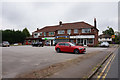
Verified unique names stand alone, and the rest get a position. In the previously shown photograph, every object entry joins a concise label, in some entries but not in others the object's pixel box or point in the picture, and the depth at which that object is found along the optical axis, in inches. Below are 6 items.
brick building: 1006.7
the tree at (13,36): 1312.1
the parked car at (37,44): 888.1
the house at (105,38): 1979.3
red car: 389.4
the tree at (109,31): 2601.2
